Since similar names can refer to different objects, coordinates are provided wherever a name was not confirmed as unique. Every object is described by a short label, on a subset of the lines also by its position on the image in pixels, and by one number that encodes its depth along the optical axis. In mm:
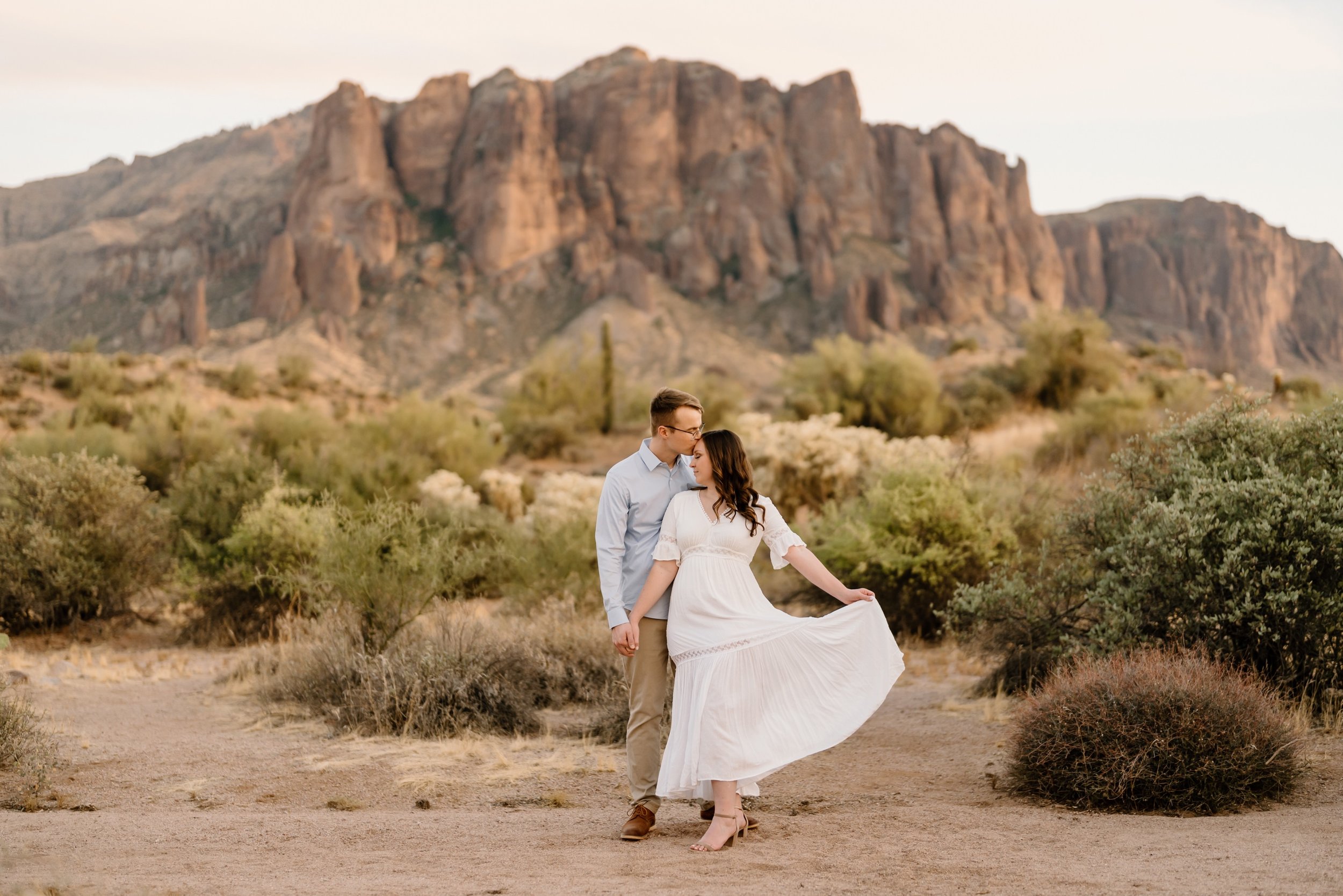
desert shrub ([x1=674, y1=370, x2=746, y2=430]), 33625
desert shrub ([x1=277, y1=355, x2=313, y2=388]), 40562
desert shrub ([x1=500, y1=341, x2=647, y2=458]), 34406
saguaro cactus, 35625
